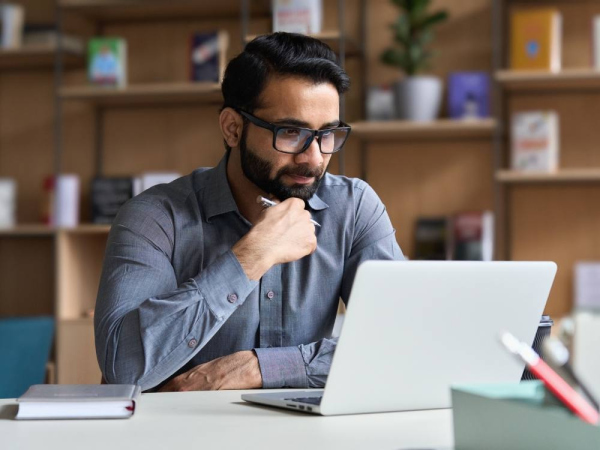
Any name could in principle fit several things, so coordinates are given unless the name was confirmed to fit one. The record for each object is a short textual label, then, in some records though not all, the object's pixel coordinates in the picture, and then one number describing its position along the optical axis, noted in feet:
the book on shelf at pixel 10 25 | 12.09
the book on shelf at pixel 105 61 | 11.60
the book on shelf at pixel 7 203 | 11.99
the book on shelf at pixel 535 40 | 10.80
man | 5.09
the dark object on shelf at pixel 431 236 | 11.42
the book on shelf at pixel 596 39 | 10.75
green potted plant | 10.93
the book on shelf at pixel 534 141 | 10.80
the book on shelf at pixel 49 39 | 11.94
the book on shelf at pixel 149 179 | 11.22
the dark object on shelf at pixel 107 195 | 11.69
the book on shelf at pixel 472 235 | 10.95
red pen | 2.62
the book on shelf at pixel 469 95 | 11.17
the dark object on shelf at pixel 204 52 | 11.45
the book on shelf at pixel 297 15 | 10.81
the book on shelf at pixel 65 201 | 11.60
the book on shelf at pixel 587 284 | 11.07
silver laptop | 3.59
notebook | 3.83
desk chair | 8.07
